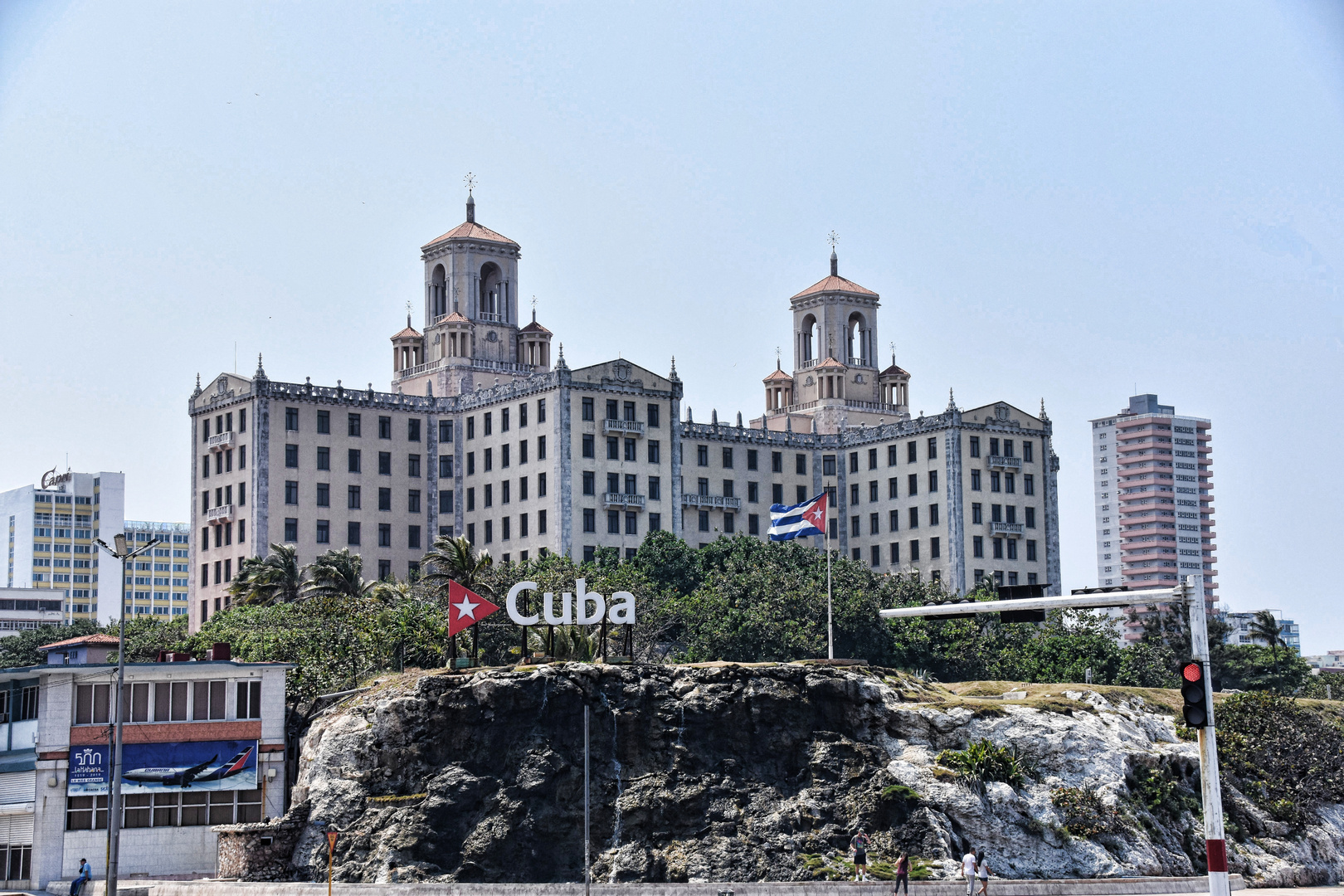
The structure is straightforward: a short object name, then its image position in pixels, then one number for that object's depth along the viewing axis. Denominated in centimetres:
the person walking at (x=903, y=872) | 7825
